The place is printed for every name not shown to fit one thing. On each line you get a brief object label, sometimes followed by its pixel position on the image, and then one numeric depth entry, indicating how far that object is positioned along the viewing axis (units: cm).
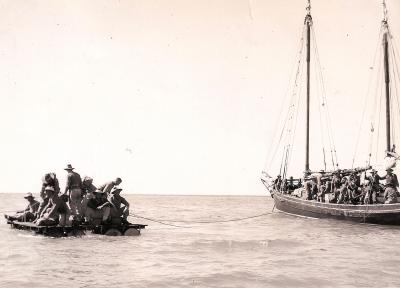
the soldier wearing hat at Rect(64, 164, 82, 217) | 1977
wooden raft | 1880
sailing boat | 2958
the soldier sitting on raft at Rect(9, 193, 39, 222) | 2137
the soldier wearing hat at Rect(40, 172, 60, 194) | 1922
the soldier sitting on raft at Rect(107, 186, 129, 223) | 2008
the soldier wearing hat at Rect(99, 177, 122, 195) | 2019
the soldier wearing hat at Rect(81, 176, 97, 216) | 2000
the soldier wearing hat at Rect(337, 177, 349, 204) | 3244
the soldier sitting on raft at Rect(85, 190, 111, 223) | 2003
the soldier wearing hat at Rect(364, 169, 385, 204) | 3016
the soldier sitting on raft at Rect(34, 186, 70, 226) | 1889
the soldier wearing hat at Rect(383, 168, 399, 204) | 2890
